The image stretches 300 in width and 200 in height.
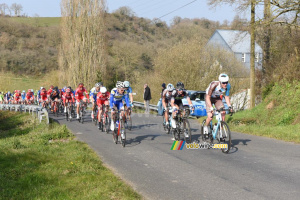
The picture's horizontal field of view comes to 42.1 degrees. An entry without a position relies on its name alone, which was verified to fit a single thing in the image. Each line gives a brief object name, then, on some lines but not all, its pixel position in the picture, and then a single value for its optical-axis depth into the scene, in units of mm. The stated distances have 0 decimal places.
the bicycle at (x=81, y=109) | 20591
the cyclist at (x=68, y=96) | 22484
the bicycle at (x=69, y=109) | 22511
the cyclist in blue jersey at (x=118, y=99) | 12141
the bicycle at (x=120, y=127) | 11773
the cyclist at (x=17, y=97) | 41244
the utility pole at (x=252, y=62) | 19381
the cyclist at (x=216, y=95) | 9922
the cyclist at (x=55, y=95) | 26578
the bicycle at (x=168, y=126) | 13495
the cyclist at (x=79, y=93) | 20406
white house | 65600
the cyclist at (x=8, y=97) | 46531
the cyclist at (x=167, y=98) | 12730
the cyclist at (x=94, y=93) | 17672
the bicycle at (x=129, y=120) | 16766
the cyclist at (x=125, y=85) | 12624
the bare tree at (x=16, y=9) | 113356
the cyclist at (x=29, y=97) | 35297
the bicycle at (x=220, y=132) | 9852
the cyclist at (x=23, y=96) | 40744
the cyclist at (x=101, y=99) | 16578
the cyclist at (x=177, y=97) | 12352
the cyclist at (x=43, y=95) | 29297
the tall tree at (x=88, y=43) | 42906
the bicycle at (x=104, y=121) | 16156
